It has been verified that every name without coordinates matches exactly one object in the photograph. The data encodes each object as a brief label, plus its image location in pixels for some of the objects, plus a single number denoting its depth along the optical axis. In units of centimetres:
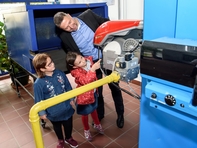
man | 157
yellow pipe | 79
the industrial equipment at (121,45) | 99
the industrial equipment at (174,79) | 68
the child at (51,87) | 150
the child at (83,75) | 145
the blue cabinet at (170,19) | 80
